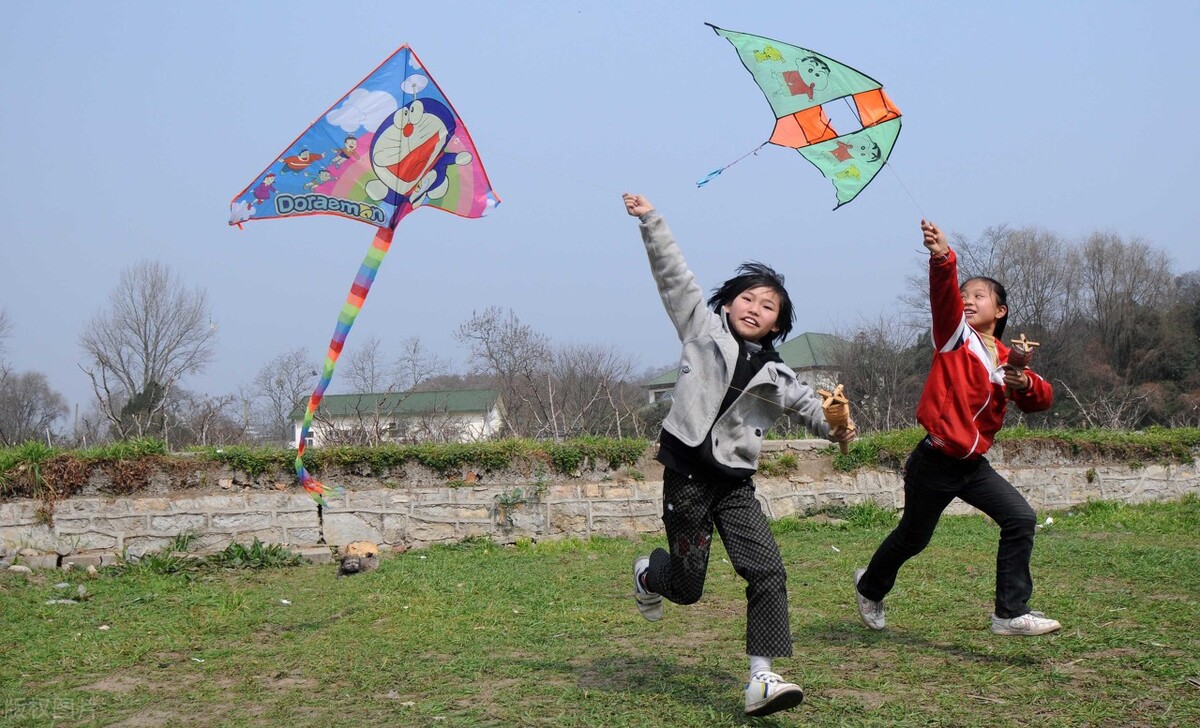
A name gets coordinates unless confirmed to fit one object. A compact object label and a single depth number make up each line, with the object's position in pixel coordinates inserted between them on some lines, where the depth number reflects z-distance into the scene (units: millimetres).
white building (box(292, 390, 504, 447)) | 11906
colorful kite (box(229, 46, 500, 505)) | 5699
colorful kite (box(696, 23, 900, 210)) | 5203
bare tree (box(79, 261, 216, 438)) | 13000
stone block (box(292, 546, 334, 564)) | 8953
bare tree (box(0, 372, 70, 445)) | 34500
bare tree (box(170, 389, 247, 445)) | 14414
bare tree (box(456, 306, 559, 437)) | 16467
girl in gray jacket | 3891
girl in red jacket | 4438
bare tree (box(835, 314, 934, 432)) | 28686
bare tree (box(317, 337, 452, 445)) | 11750
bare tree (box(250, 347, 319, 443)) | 23016
